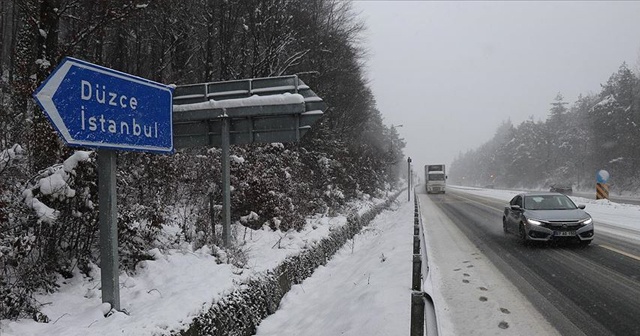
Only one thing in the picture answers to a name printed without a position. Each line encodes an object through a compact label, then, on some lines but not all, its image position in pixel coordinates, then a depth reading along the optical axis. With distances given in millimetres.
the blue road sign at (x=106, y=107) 3326
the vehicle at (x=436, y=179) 48719
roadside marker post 24962
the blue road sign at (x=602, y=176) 24922
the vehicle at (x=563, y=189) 45372
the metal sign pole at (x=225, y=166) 7422
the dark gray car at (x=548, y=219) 9781
